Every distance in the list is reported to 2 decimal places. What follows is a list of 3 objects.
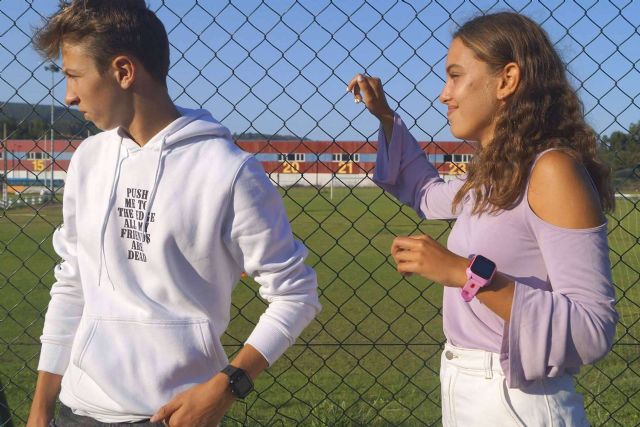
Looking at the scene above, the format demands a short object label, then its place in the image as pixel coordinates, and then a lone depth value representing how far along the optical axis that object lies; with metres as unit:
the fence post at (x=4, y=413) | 3.01
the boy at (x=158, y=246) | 1.76
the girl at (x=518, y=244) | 1.71
